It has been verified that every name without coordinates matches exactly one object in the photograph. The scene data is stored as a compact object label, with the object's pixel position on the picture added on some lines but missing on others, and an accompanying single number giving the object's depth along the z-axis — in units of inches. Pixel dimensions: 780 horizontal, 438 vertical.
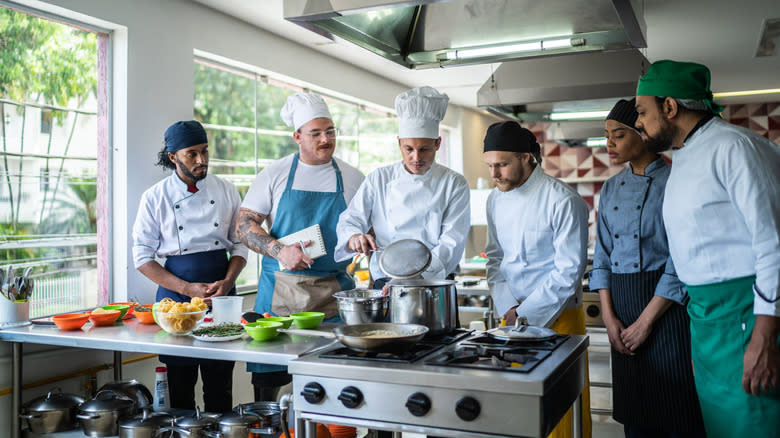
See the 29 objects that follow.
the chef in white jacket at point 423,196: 98.3
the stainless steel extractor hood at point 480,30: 88.9
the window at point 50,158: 125.2
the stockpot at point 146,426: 89.9
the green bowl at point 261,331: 82.5
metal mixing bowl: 78.8
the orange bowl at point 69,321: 96.7
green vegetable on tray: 84.9
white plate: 82.8
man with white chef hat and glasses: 109.1
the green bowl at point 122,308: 103.6
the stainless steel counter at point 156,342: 76.9
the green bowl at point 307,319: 91.7
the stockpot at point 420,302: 75.7
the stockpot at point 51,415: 98.9
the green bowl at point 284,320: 89.4
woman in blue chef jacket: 88.2
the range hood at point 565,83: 147.4
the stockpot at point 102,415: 95.2
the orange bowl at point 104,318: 98.9
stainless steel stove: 59.6
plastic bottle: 98.4
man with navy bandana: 114.7
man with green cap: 67.9
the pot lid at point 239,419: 88.3
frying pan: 67.0
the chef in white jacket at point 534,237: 94.9
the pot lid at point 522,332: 74.5
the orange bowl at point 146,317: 100.0
